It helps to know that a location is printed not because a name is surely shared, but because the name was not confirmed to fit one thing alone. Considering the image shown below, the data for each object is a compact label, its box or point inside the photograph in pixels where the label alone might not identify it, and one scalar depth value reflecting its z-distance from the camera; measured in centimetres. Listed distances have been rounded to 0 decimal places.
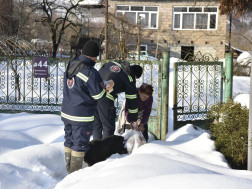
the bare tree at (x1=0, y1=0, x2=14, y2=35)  1742
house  2650
